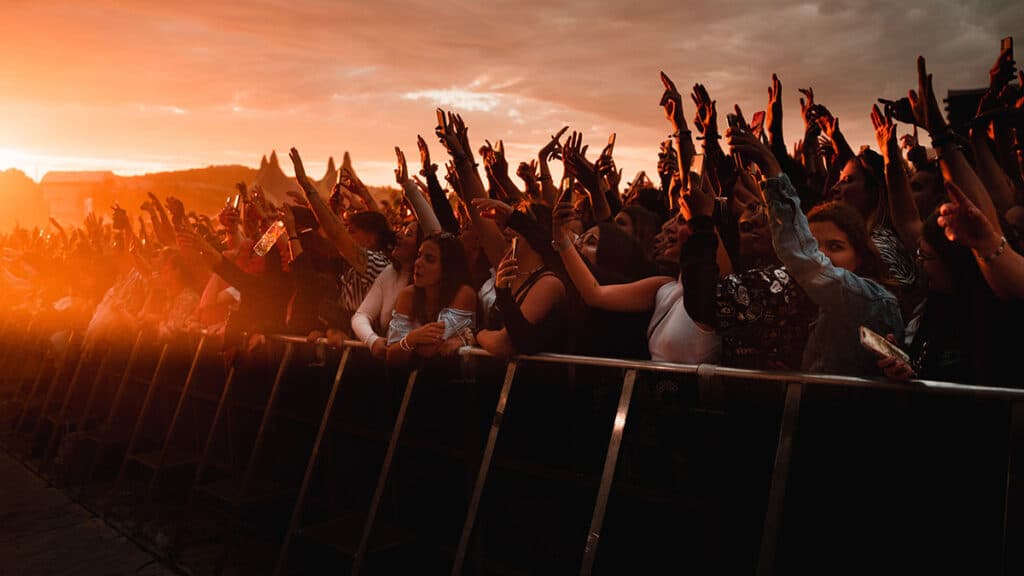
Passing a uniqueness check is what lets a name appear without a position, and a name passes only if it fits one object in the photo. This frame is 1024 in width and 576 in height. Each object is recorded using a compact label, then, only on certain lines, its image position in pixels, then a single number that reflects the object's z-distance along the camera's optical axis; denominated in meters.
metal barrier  2.76
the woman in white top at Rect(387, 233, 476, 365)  5.08
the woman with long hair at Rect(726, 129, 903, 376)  3.32
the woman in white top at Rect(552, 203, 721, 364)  3.90
